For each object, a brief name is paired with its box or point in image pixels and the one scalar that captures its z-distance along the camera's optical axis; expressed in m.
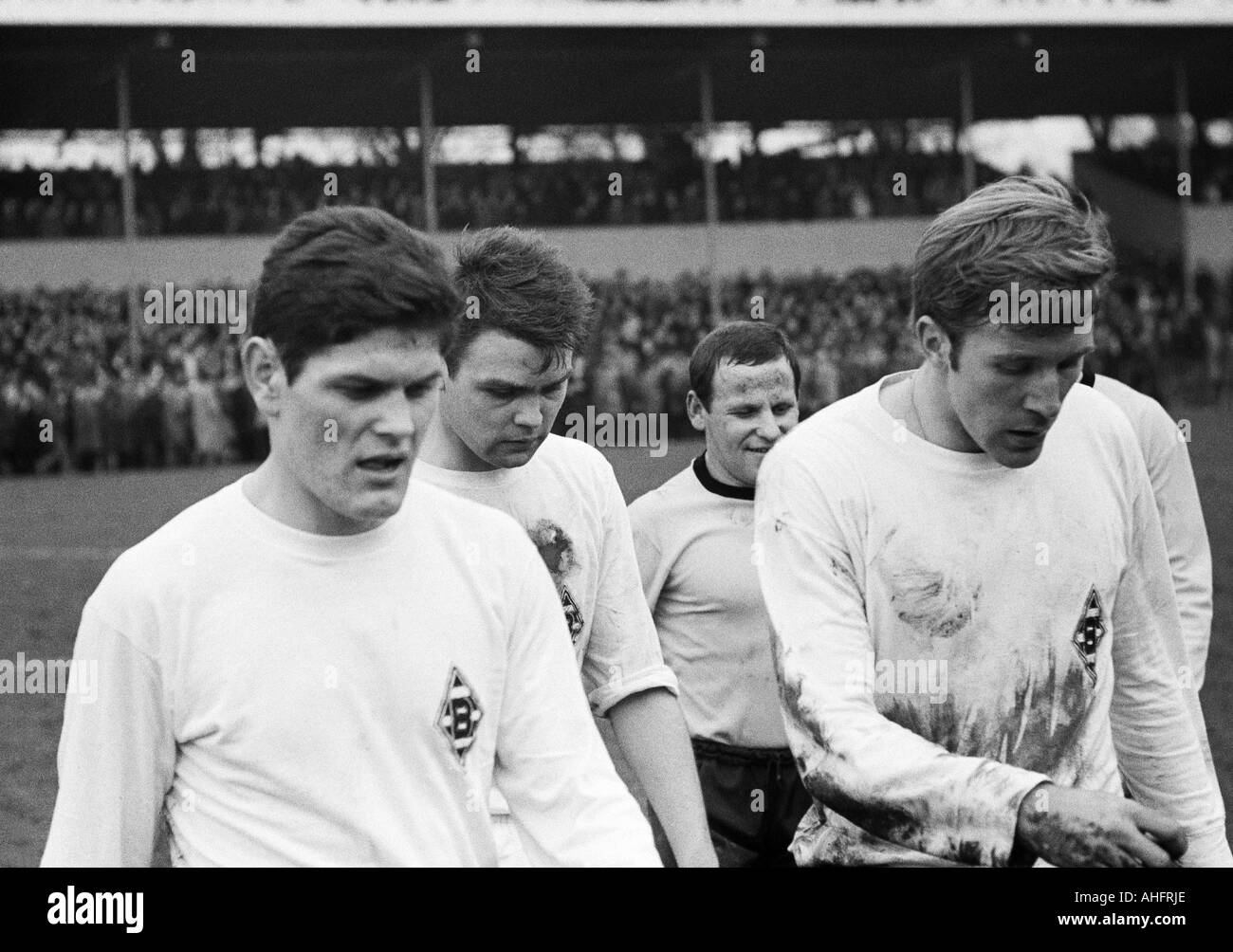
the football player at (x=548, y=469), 3.23
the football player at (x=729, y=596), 3.99
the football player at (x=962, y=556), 2.58
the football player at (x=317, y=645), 2.14
